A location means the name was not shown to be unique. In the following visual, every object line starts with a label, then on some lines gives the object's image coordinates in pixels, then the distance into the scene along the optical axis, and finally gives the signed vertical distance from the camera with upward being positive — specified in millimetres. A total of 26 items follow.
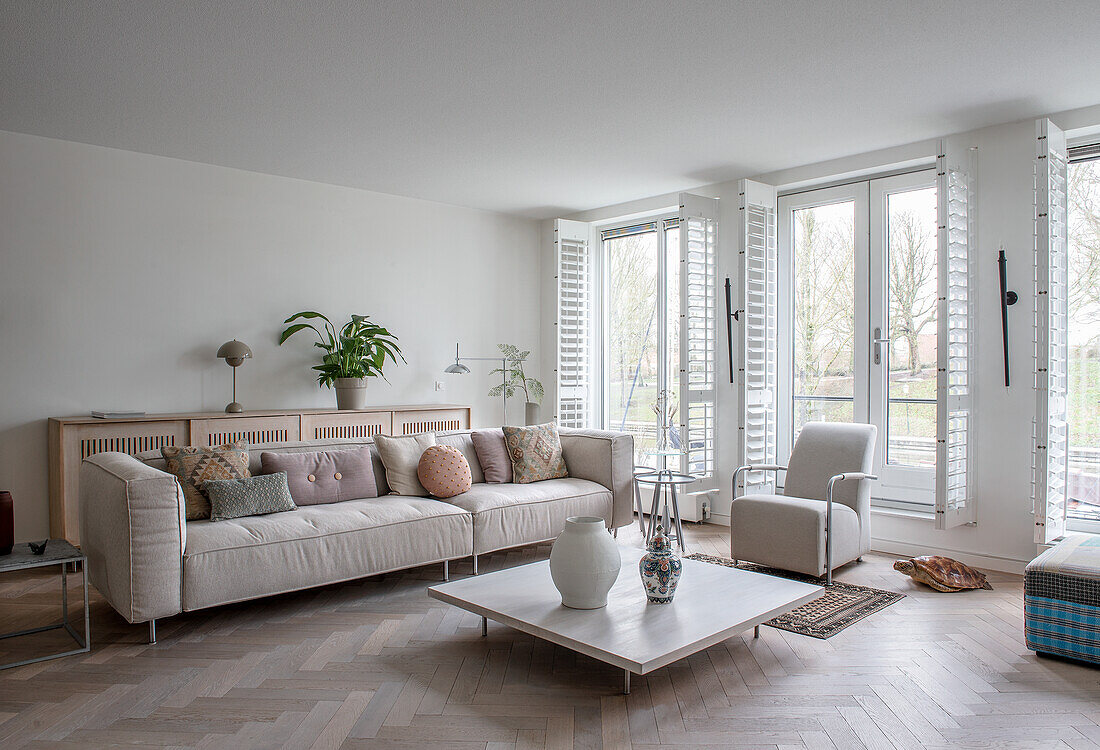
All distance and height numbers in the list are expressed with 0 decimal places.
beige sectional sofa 3051 -786
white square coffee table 2525 -925
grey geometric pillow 3551 -602
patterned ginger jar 2906 -785
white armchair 4008 -793
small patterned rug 3346 -1161
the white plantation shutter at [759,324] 5195 +304
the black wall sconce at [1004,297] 4207 +379
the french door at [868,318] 4832 +325
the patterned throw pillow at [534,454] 4754 -544
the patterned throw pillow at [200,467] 3568 -463
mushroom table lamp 5047 +122
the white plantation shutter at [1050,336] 3742 +143
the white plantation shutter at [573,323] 6520 +405
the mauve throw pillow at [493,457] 4723 -553
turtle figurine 3943 -1117
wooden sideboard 4316 -387
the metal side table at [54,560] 2879 -725
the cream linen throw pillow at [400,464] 4352 -545
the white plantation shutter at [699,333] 5293 +252
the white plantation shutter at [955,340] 4164 +143
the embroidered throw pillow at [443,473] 4301 -594
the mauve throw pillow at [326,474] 3926 -556
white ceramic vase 2846 -746
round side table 4457 -702
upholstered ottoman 2898 -950
